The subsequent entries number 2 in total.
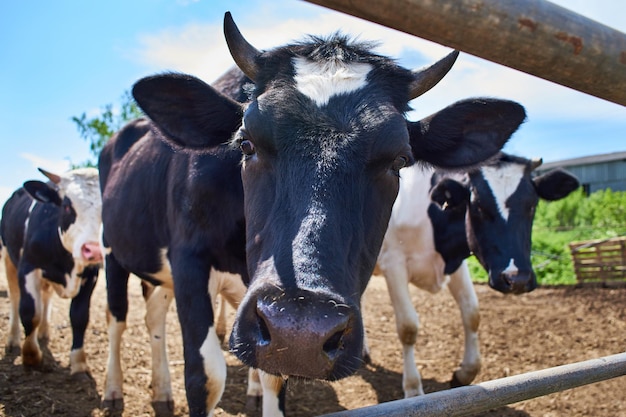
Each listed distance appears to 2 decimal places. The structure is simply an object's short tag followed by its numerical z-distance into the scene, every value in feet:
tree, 86.22
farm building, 116.06
